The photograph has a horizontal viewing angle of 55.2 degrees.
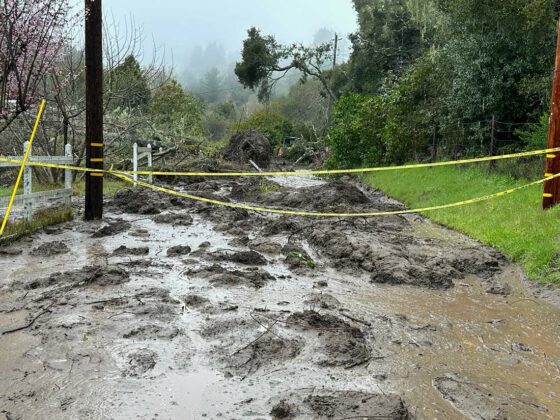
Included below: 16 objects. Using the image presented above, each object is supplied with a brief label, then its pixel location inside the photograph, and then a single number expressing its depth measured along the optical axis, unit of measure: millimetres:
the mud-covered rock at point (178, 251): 8367
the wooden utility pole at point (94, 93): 10430
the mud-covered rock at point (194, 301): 5941
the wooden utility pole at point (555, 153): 9367
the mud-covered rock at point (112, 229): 9715
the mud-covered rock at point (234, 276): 6809
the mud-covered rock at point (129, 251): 8305
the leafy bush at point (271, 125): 41031
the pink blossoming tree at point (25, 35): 8523
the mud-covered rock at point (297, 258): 7883
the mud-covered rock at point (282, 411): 3664
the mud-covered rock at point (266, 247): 8875
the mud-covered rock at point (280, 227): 10477
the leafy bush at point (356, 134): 22859
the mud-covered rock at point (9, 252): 8078
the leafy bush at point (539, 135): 14141
